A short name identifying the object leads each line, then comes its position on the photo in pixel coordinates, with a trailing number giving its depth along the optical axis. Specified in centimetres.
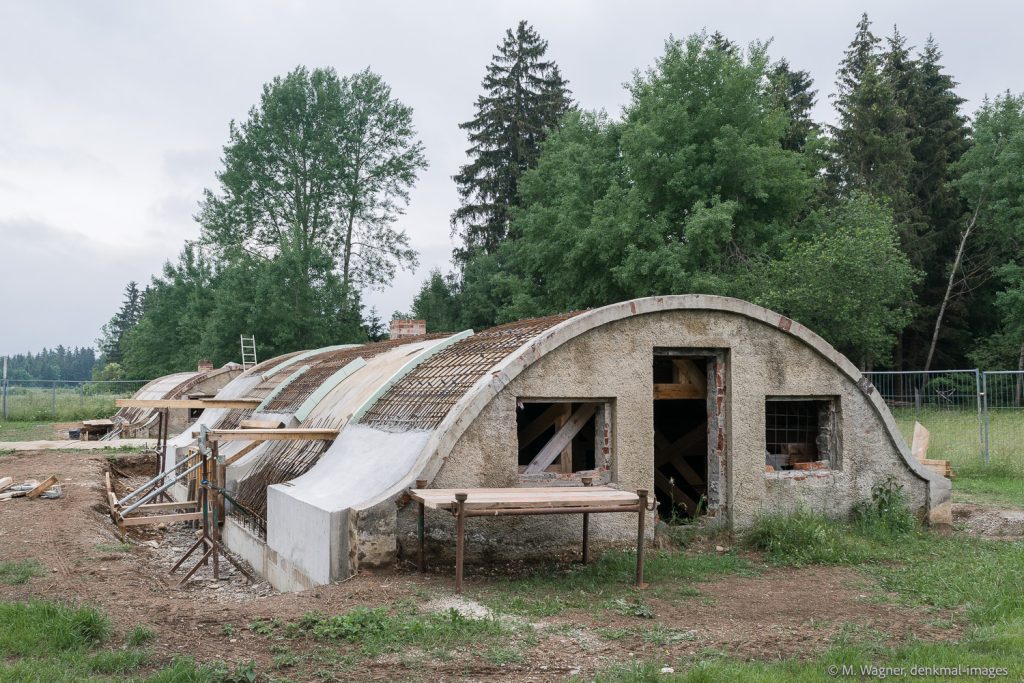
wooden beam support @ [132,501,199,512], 1286
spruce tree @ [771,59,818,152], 3750
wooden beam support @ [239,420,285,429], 1443
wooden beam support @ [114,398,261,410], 1451
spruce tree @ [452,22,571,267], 3884
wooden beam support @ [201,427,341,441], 1038
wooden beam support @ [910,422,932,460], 1451
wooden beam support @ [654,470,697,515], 1216
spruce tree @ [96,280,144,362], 8919
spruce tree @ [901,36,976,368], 3597
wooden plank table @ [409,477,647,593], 772
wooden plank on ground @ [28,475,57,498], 1486
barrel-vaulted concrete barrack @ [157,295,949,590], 916
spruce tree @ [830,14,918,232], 3438
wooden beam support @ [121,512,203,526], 1235
